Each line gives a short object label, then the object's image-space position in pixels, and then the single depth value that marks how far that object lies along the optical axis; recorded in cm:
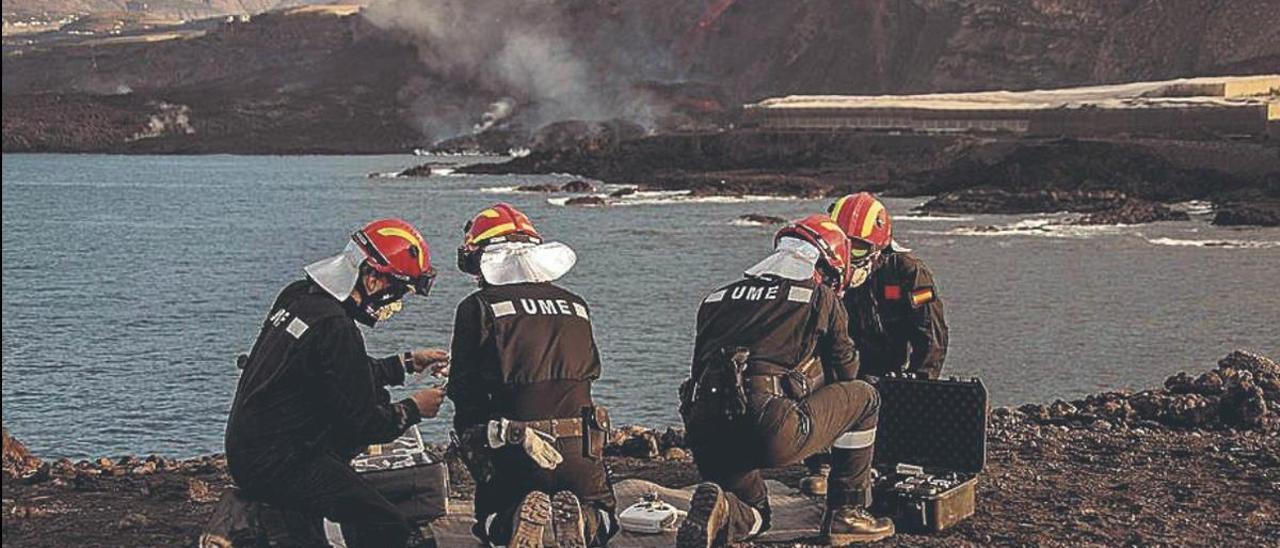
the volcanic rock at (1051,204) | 4694
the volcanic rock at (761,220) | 4857
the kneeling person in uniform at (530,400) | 743
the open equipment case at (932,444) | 852
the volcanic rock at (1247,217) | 4247
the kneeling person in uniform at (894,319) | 927
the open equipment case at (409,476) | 757
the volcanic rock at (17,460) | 1118
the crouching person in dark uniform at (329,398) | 696
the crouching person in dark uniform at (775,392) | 769
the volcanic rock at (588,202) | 5956
